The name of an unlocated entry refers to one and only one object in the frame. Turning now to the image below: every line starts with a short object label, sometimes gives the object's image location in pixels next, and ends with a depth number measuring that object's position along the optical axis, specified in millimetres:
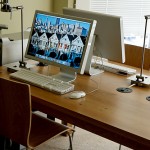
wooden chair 1759
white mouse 1833
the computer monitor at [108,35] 2107
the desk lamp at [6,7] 2312
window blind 3667
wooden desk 1488
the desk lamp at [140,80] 2118
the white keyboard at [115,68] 2371
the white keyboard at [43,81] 1917
